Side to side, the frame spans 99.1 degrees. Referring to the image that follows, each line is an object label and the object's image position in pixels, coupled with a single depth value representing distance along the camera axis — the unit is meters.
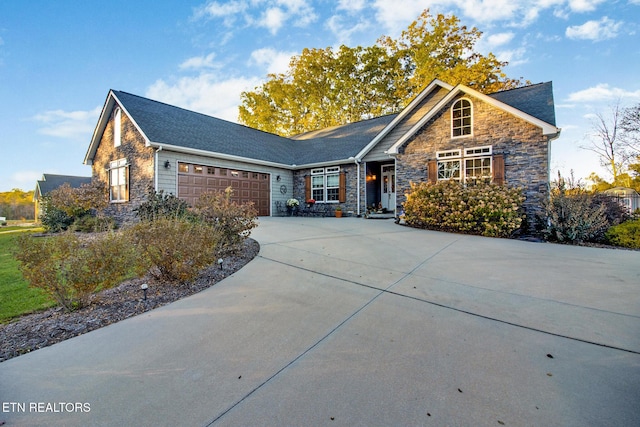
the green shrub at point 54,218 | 12.19
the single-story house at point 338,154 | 9.79
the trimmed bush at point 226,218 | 5.71
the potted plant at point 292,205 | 15.38
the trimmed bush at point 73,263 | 3.16
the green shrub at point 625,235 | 7.03
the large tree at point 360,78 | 21.44
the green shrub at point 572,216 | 7.46
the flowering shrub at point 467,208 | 8.20
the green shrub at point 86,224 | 11.13
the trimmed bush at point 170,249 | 4.00
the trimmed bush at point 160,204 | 8.73
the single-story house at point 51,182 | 26.16
